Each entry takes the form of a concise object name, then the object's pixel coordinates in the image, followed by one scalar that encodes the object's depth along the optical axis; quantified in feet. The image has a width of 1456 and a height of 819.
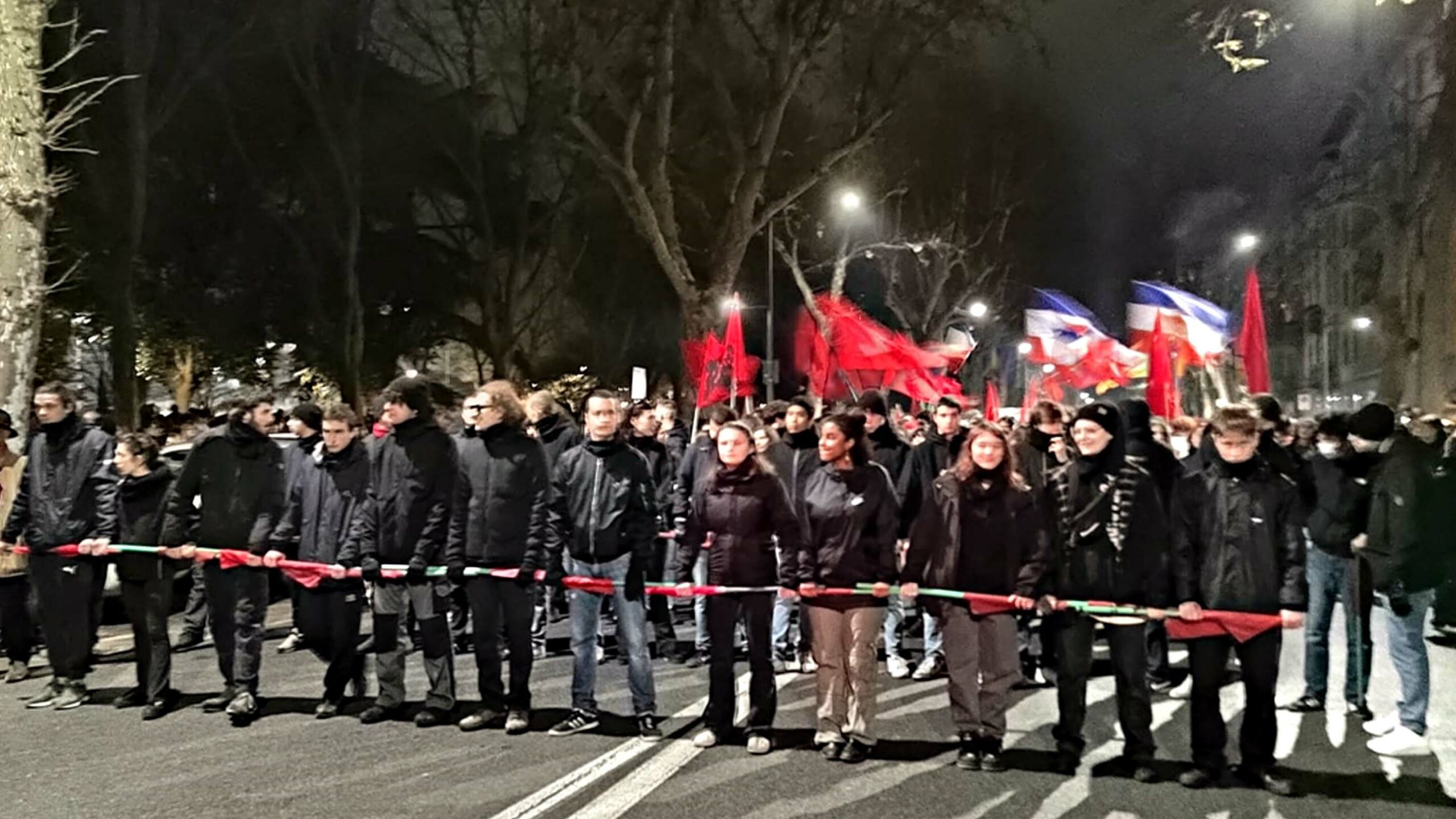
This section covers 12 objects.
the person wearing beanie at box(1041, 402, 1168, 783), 21.29
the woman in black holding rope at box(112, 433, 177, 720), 25.62
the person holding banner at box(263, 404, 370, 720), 25.36
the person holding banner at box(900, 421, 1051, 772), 21.86
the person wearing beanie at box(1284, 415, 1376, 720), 25.45
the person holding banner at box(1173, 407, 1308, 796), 20.48
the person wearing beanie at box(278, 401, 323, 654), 30.63
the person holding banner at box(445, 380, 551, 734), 24.71
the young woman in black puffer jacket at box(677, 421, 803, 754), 23.21
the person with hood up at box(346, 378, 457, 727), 24.58
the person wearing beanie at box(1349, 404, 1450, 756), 22.77
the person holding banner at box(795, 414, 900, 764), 22.43
